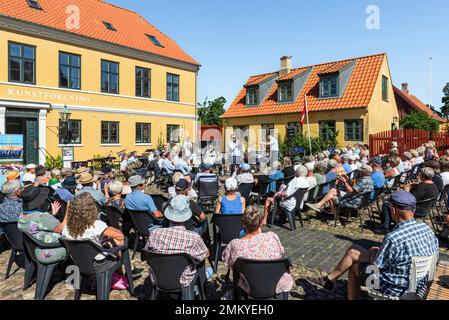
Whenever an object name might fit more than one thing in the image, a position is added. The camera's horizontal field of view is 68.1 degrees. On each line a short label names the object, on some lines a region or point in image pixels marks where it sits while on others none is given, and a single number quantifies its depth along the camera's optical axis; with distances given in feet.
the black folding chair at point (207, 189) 25.57
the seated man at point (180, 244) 11.23
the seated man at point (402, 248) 10.23
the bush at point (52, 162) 57.57
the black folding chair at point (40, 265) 13.03
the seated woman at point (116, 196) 19.20
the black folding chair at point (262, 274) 9.73
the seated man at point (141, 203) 17.69
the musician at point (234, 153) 46.14
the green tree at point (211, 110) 170.71
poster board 45.91
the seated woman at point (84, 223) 12.46
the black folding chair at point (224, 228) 16.24
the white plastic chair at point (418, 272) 9.88
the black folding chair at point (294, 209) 22.48
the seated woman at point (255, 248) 10.41
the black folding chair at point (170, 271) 10.60
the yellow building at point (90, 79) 56.90
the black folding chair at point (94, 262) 12.02
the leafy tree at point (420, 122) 78.95
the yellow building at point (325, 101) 70.49
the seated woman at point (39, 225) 13.39
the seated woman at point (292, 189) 22.43
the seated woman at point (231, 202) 18.04
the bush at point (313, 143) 68.39
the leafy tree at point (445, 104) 197.88
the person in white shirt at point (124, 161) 40.76
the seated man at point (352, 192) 22.85
